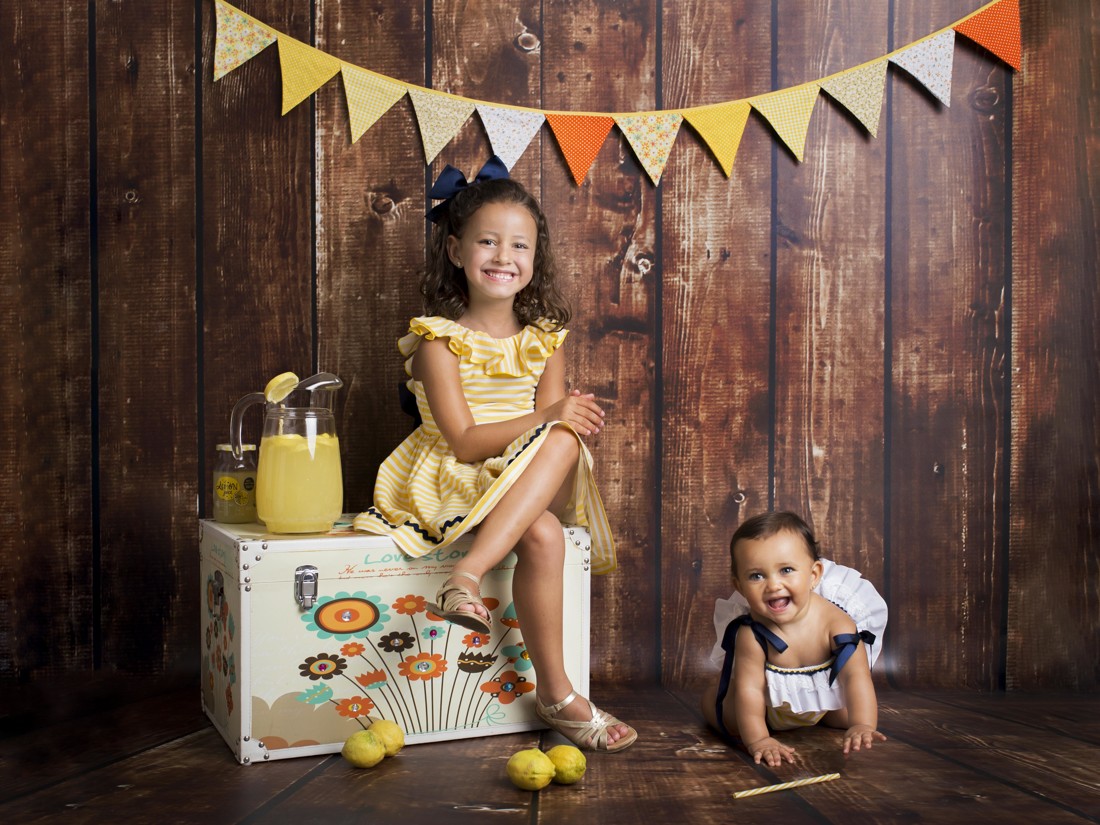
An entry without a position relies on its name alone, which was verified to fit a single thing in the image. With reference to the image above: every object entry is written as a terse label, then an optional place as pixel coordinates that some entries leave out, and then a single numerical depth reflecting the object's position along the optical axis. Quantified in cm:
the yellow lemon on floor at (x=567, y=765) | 134
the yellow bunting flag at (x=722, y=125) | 195
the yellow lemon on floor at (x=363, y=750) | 142
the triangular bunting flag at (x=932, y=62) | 194
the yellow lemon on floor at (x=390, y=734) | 146
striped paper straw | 131
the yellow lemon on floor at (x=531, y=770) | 131
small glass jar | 170
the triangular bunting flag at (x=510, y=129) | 194
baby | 158
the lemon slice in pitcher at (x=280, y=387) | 160
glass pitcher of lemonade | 154
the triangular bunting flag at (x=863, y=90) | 194
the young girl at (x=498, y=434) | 153
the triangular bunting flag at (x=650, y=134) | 195
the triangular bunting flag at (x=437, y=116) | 194
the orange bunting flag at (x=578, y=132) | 195
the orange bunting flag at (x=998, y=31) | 193
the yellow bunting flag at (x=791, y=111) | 194
